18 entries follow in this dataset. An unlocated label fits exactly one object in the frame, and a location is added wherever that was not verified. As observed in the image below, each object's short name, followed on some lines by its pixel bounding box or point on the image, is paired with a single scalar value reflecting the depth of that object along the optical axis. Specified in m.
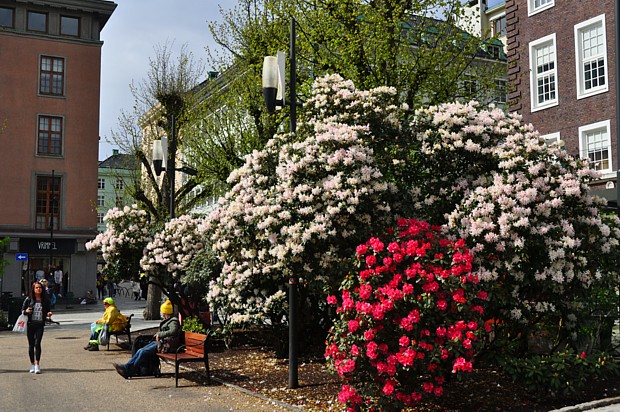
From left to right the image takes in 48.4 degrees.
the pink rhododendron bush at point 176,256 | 16.41
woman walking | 13.15
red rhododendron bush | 8.06
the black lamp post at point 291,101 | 10.63
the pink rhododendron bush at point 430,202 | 9.06
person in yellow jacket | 16.94
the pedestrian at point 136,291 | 44.80
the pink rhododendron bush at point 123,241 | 18.72
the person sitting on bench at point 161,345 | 12.39
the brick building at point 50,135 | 41.34
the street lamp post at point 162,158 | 18.33
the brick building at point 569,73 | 23.58
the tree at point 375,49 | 17.89
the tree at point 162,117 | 26.09
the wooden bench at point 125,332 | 16.92
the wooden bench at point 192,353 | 11.70
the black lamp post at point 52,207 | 37.66
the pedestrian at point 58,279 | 38.88
